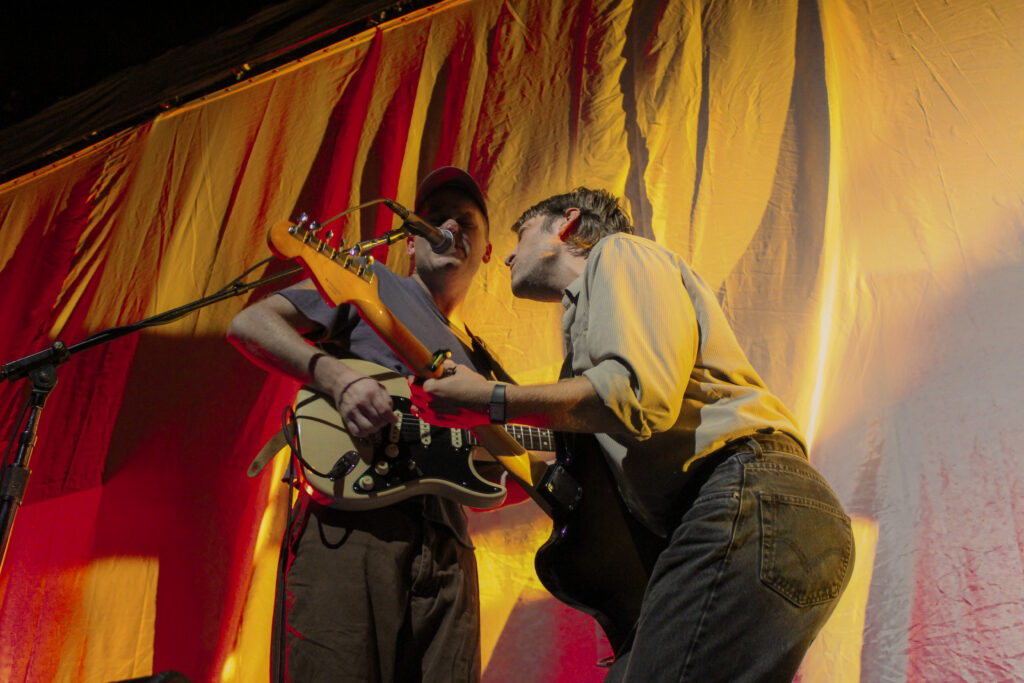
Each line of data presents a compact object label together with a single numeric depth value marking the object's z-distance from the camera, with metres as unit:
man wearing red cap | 1.60
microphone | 1.82
